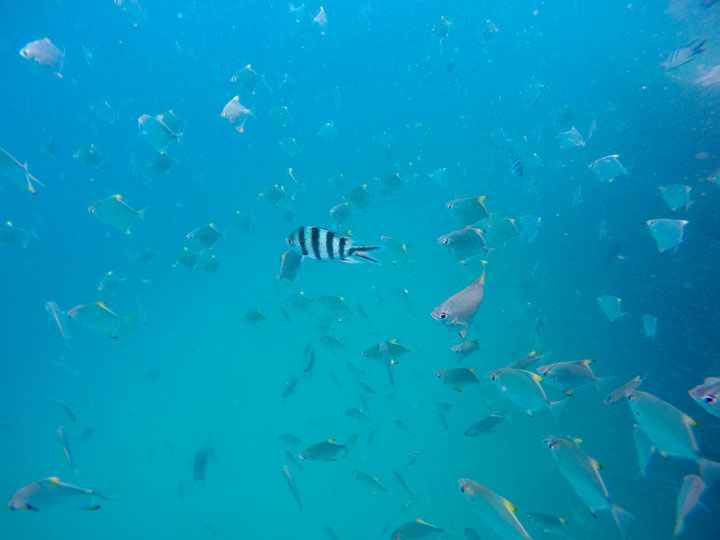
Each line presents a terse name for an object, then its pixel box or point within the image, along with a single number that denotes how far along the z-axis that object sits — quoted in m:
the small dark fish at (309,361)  7.69
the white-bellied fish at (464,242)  5.23
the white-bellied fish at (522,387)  4.20
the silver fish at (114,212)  7.23
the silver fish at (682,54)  9.78
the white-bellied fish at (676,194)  6.89
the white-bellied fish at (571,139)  10.28
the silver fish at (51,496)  4.67
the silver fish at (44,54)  7.43
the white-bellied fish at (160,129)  7.32
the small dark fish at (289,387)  9.66
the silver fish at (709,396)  3.49
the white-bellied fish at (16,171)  6.72
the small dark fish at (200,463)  8.42
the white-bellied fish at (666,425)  3.64
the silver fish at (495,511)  3.42
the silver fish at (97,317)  6.41
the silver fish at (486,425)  5.26
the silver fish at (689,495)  4.59
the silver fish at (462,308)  4.11
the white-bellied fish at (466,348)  5.59
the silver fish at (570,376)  4.40
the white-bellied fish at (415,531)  5.16
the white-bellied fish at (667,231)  6.34
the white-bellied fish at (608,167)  8.38
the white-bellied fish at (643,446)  5.27
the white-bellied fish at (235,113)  7.96
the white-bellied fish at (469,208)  5.62
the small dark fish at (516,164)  7.69
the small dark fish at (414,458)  9.77
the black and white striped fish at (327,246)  3.05
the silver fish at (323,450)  5.79
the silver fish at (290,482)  6.50
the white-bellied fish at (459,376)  4.89
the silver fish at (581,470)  3.64
